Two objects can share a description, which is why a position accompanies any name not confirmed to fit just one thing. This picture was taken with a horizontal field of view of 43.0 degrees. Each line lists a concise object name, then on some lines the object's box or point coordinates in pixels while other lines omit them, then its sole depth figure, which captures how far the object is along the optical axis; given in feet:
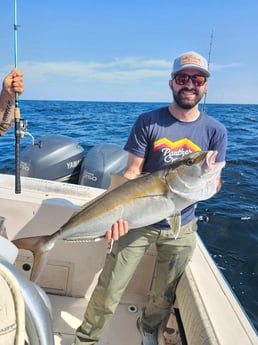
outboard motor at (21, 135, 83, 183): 15.74
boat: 6.95
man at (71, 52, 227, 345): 8.02
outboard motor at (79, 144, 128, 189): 14.89
